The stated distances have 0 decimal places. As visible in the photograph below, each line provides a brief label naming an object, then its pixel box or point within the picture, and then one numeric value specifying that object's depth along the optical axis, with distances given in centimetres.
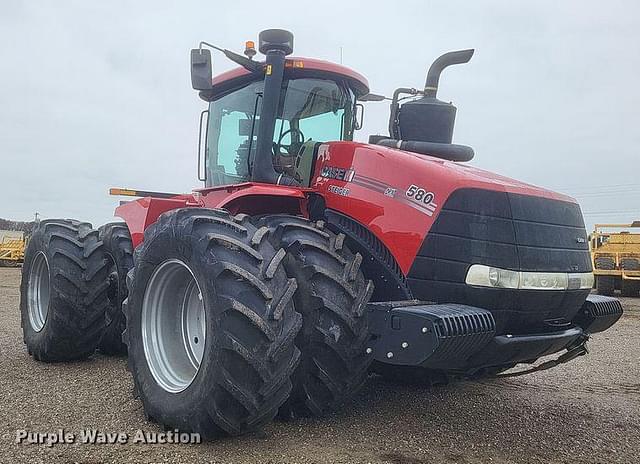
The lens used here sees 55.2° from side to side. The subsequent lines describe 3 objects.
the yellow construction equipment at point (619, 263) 1719
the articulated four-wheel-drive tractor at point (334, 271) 334
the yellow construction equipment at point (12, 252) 2600
